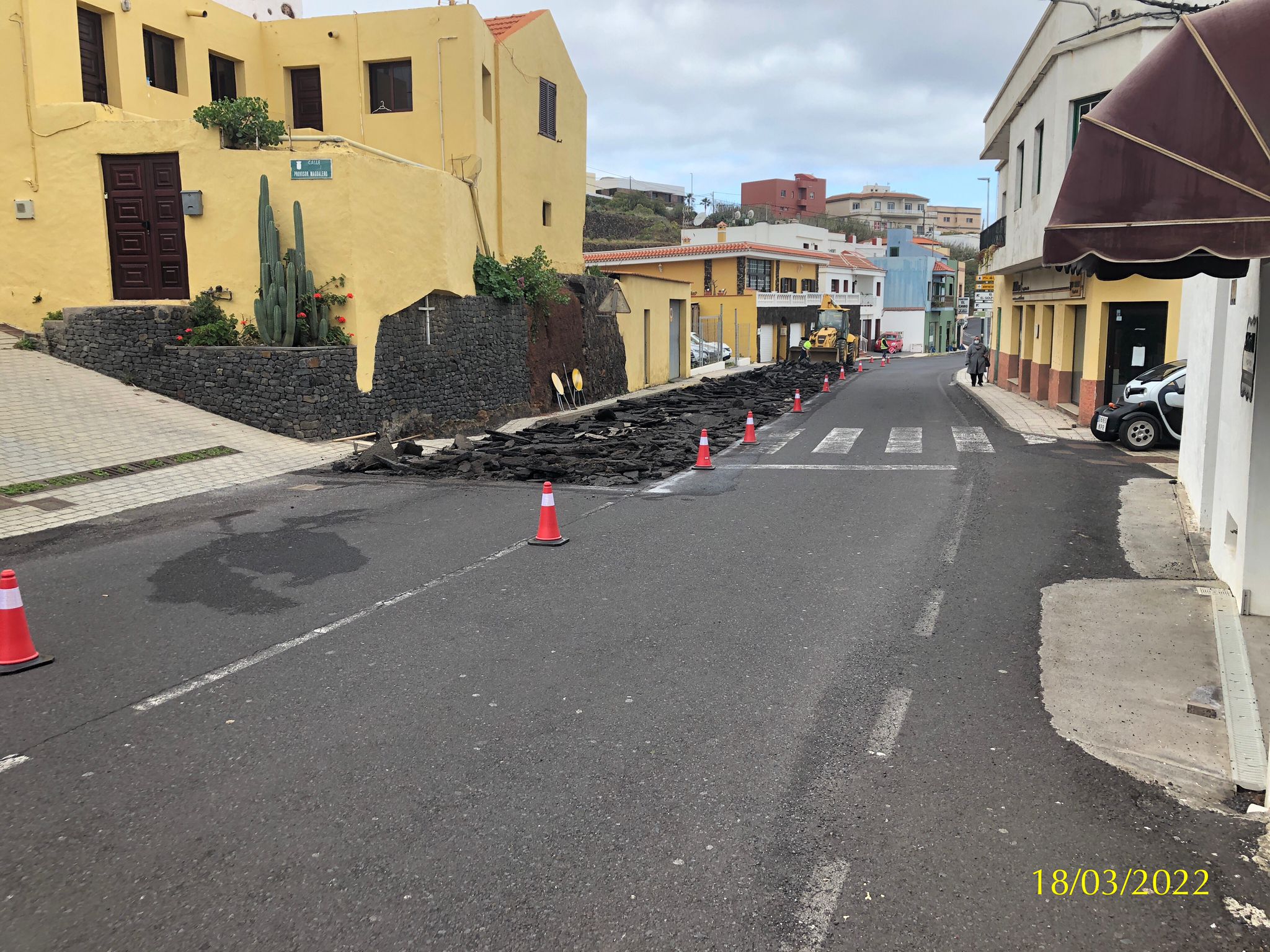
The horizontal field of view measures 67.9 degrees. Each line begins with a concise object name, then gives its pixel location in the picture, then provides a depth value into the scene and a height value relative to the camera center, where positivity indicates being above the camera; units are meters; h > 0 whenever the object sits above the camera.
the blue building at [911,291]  81.88 +4.15
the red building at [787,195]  117.38 +18.00
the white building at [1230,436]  6.77 -0.88
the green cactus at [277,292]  17.22 +0.91
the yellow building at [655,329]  32.00 +0.40
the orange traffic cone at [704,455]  14.95 -1.82
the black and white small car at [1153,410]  16.19 -1.26
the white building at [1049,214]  19.44 +2.93
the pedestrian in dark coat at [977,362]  33.34 -0.85
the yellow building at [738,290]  52.19 +2.87
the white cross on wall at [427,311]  19.72 +0.64
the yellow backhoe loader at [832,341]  47.22 -0.10
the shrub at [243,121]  17.55 +4.12
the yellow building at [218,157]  17.86 +3.61
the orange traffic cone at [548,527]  9.62 -1.90
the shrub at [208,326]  17.48 +0.31
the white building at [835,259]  67.19 +6.11
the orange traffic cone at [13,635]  6.08 -1.89
